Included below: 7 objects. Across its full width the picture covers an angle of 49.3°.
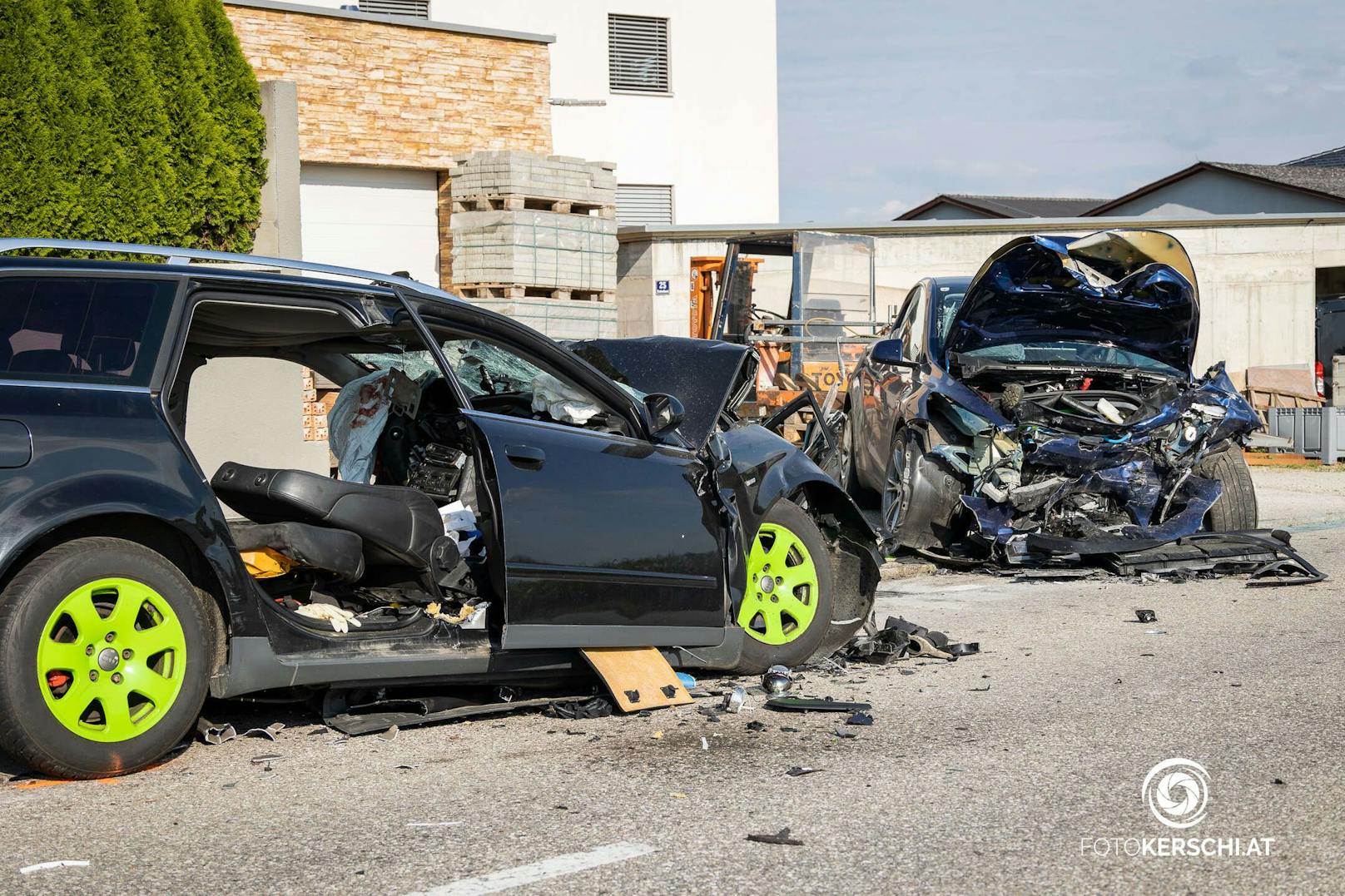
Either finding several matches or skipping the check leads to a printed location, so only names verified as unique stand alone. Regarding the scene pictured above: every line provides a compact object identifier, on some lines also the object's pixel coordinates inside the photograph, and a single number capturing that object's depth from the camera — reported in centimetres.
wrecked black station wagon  465
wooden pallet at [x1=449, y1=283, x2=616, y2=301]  1738
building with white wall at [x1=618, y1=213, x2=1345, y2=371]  2680
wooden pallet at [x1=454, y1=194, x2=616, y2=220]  1766
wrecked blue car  931
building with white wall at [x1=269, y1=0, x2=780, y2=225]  3138
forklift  1928
